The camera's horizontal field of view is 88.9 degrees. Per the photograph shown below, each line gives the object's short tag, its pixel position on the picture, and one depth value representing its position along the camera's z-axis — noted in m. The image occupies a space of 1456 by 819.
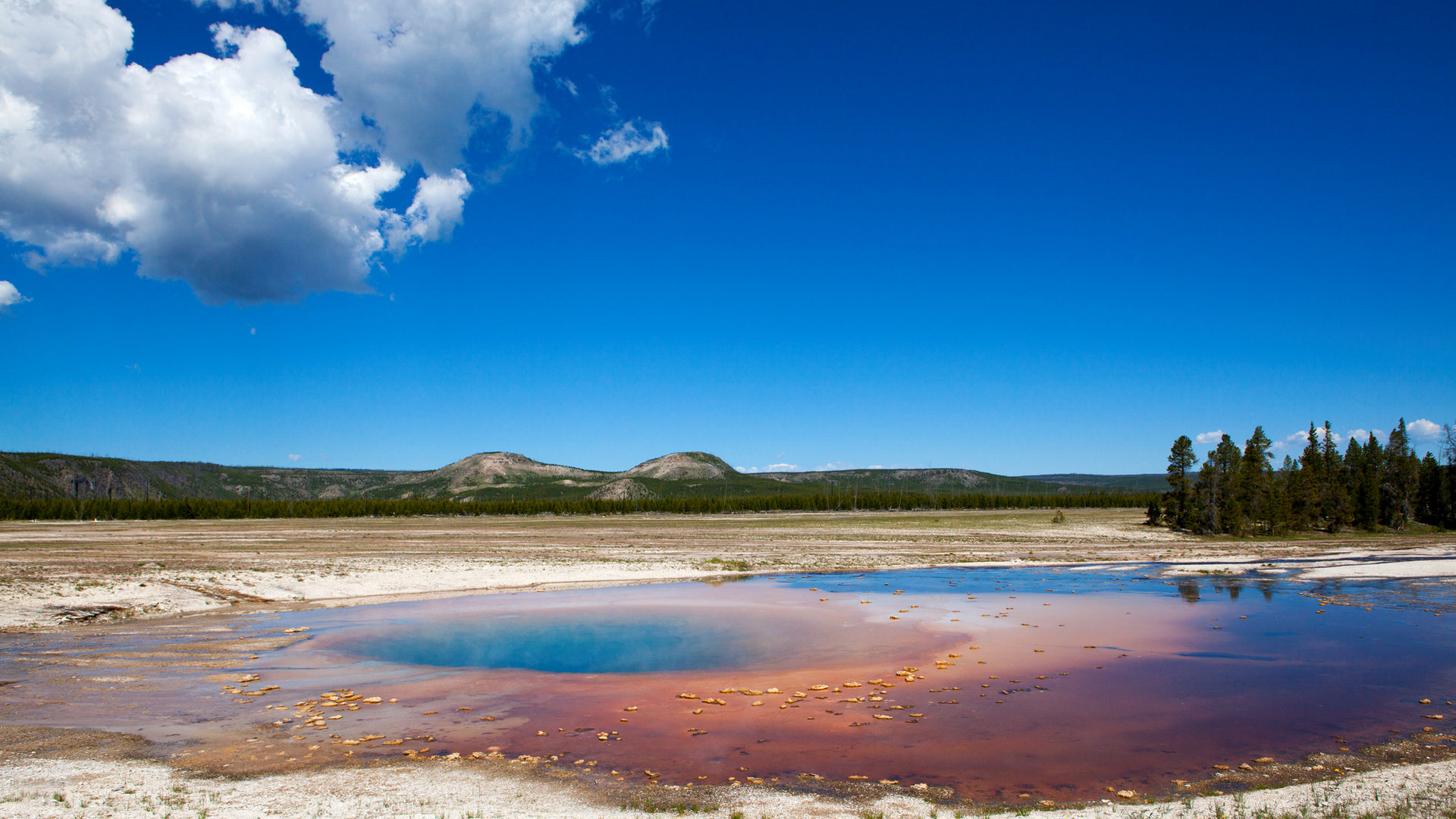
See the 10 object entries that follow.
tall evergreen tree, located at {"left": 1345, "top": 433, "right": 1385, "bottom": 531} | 86.75
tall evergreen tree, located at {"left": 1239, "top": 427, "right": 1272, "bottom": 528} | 78.19
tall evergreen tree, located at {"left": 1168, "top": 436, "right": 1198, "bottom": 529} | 79.94
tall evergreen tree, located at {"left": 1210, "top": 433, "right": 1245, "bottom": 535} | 76.06
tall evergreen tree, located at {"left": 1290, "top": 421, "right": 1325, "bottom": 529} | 80.31
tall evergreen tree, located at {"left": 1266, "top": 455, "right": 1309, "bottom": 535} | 77.94
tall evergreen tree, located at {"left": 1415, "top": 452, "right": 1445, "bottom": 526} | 97.81
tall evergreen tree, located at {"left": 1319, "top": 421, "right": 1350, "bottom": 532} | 83.75
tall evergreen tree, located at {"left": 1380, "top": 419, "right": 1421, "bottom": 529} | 91.88
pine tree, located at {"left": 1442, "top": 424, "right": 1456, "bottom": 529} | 94.50
